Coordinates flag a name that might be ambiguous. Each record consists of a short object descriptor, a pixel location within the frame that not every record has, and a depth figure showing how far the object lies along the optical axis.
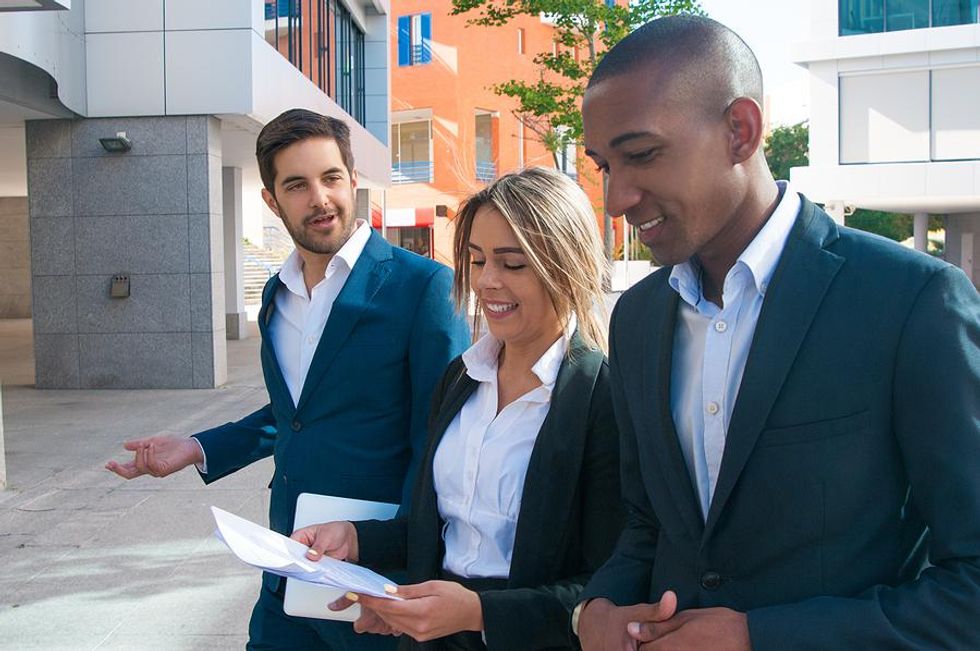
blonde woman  2.18
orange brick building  41.69
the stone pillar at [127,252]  12.39
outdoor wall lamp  12.12
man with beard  2.85
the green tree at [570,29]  23.23
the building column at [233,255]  19.83
